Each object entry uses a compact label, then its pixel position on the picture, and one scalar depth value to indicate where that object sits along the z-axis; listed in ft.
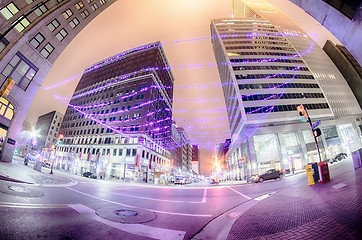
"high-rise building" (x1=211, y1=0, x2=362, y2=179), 130.31
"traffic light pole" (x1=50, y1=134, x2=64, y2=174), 76.84
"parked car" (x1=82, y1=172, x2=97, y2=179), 125.18
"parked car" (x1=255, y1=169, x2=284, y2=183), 85.61
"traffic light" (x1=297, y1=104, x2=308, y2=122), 43.56
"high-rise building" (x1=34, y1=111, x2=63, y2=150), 313.94
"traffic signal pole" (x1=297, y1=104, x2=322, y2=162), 43.55
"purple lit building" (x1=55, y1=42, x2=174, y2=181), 163.94
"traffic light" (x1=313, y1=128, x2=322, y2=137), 40.29
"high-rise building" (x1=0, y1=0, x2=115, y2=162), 60.54
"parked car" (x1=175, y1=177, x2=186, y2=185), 146.62
